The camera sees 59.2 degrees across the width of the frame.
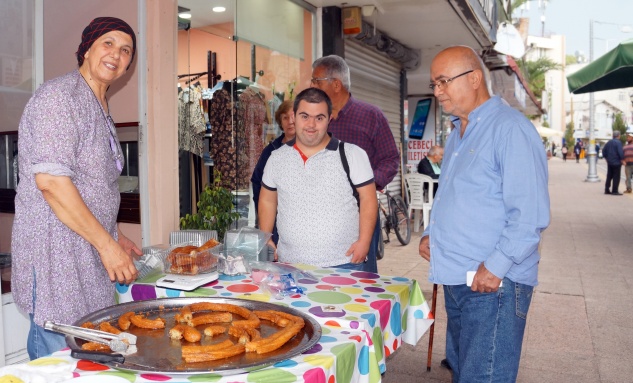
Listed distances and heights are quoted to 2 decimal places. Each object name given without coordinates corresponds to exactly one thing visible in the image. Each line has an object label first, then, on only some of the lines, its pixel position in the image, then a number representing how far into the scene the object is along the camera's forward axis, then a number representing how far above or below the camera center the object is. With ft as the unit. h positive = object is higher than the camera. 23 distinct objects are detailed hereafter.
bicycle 31.07 -2.21
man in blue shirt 7.48 -0.56
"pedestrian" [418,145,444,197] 36.22 +1.04
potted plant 17.11 -1.00
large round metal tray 4.76 -1.58
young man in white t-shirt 9.69 -0.28
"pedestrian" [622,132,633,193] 58.34 +1.88
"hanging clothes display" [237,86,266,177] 19.38 +2.06
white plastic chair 34.63 -0.74
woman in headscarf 6.61 -0.23
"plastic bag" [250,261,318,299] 7.66 -1.41
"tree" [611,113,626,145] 166.81 +15.66
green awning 29.25 +6.35
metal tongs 5.10 -1.41
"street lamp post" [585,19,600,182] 77.77 +3.52
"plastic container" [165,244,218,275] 8.46 -1.24
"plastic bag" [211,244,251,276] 8.87 -1.33
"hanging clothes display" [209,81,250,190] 18.93 +1.50
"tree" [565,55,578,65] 286.19 +61.80
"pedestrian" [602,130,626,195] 57.67 +1.85
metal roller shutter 28.86 +5.81
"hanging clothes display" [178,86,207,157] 18.34 +1.99
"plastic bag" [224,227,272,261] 9.54 -1.05
